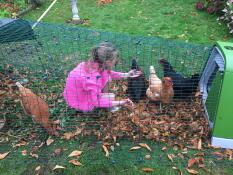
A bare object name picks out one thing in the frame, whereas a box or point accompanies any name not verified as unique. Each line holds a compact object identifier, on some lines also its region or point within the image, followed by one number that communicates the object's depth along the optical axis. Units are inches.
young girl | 85.9
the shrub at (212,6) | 163.8
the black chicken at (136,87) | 96.0
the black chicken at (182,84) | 94.4
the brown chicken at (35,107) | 85.3
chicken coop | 88.7
